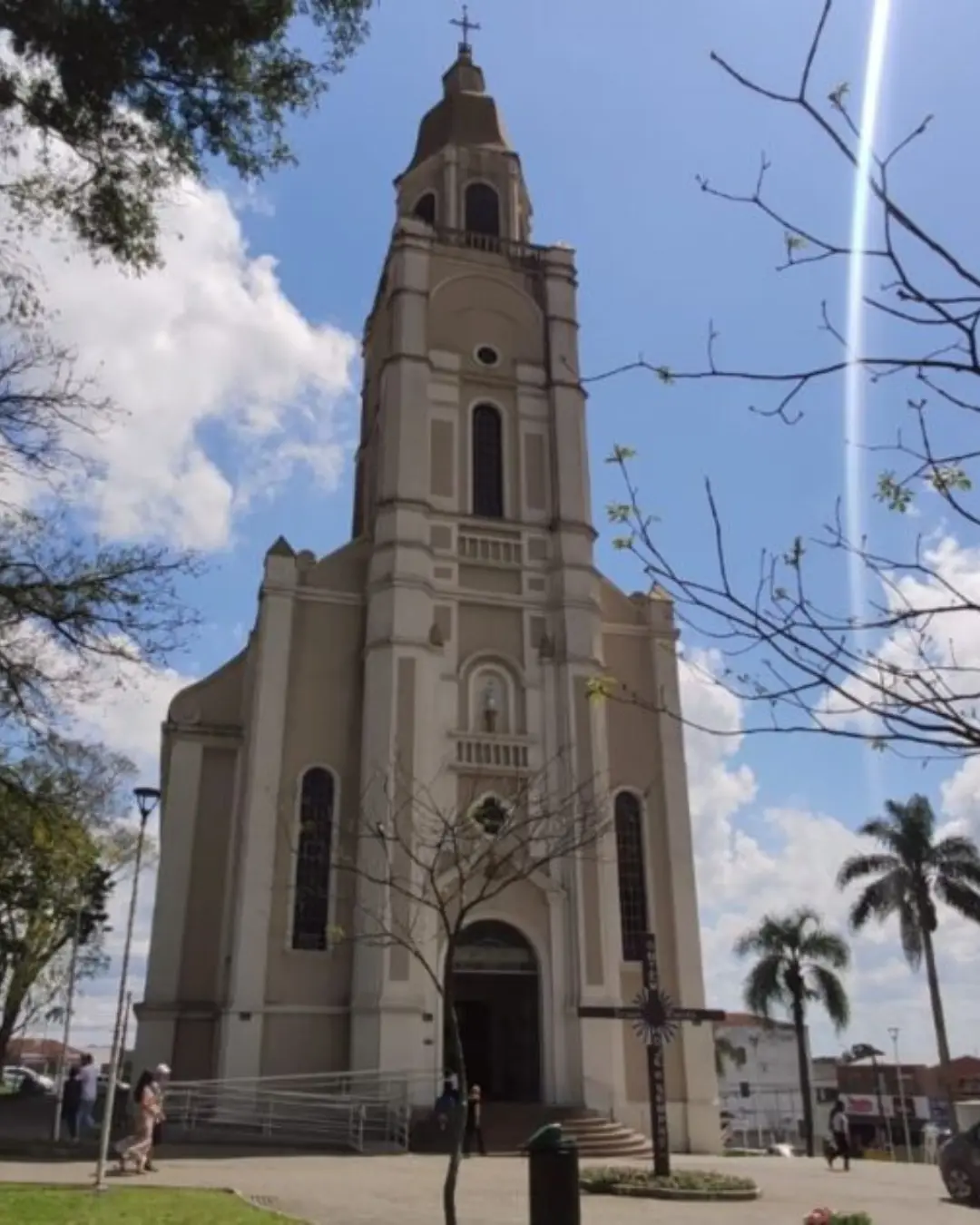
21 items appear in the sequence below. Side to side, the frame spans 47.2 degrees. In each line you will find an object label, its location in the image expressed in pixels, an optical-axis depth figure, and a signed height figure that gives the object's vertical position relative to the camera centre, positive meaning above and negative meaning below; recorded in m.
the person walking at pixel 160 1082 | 17.50 +0.23
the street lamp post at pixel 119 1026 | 12.20 +0.78
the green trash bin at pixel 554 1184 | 8.28 -0.60
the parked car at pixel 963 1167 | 14.00 -0.85
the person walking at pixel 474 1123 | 18.23 -0.41
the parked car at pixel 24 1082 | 43.09 +0.69
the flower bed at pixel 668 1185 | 13.55 -1.02
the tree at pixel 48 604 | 10.37 +4.21
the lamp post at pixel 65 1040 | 21.69 +1.47
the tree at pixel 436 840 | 21.47 +4.62
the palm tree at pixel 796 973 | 36.50 +3.68
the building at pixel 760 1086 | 62.92 +0.52
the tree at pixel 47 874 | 11.29 +3.42
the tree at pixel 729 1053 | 64.56 +2.29
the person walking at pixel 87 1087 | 20.41 +0.19
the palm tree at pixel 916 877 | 32.66 +5.91
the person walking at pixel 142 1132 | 14.21 -0.41
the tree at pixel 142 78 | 8.34 +7.35
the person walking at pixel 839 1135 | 19.22 -0.64
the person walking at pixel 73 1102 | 20.48 -0.06
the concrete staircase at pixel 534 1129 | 19.67 -0.59
